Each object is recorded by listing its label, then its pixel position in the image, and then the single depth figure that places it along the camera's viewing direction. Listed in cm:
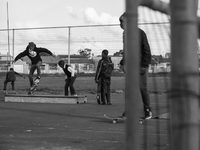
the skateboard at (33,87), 1504
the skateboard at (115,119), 778
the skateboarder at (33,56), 1507
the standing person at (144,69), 735
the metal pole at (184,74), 195
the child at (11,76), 2054
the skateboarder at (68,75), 1554
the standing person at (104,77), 1382
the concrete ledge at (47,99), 1377
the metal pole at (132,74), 212
